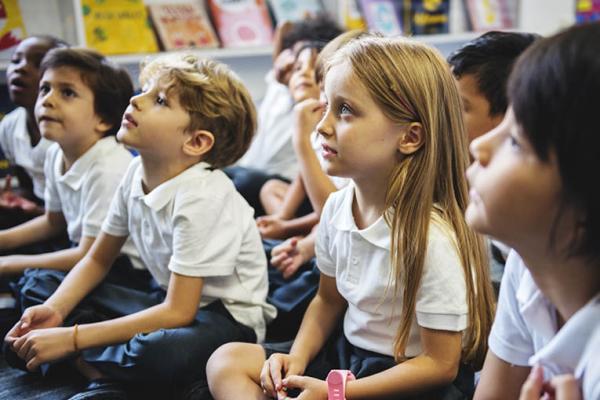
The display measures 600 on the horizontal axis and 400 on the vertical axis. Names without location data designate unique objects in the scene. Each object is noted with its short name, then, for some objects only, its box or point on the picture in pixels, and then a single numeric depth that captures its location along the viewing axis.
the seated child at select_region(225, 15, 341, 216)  2.04
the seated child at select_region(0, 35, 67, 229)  1.79
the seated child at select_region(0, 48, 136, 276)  1.49
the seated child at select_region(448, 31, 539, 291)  1.36
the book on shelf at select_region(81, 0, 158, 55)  2.37
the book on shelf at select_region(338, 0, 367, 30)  2.77
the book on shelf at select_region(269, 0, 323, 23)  2.70
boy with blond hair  1.16
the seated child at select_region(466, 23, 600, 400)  0.60
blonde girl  0.96
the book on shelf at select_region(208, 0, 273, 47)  2.61
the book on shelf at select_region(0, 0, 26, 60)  2.18
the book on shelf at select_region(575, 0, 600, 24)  3.14
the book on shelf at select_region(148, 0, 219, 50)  2.50
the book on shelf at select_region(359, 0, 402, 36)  2.82
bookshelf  2.32
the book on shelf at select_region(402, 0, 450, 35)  2.92
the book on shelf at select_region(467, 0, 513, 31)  2.97
